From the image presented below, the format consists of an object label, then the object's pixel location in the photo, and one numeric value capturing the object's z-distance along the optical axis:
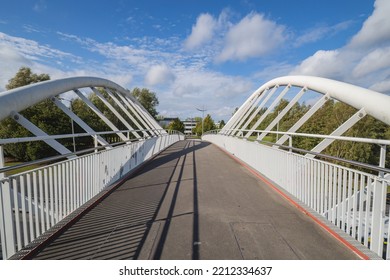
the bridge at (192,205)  2.83
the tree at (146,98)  56.19
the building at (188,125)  136.88
